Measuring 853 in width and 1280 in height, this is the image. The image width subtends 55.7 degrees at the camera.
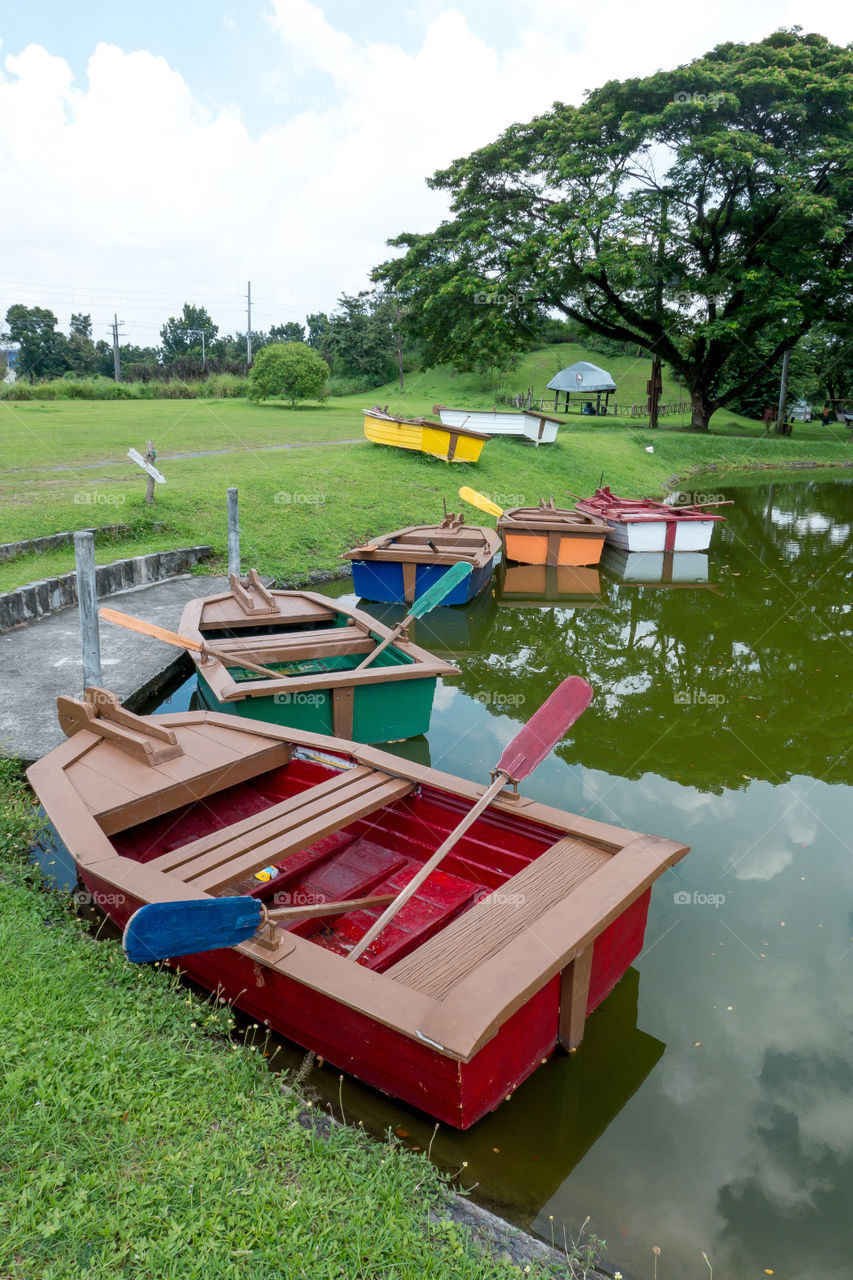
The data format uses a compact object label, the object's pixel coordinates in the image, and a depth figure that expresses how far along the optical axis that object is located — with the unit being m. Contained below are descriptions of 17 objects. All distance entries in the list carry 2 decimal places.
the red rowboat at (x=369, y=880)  2.88
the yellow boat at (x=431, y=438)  18.59
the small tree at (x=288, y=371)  34.22
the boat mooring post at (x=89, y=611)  5.68
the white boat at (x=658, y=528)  13.61
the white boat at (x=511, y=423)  23.77
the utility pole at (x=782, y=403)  33.81
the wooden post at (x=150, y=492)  12.12
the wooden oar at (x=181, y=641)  5.73
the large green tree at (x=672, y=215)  22.67
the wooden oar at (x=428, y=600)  6.61
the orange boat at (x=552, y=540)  12.90
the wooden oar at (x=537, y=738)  3.97
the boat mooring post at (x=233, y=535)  9.20
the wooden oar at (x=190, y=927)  2.67
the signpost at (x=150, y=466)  10.84
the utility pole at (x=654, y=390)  31.52
